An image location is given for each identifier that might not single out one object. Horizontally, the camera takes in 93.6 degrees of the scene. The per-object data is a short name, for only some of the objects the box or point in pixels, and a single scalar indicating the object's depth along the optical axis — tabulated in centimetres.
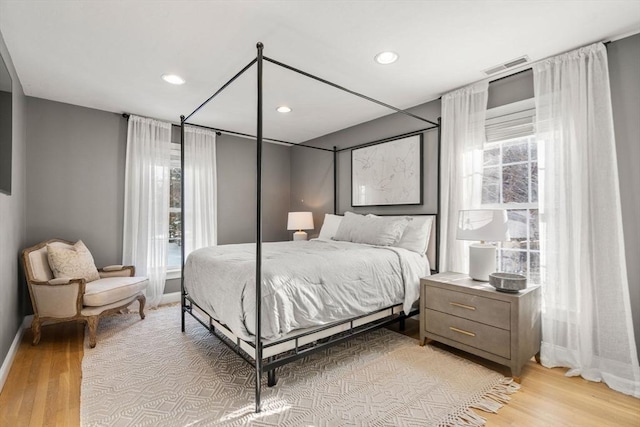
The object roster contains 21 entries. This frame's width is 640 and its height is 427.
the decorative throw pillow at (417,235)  297
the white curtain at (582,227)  204
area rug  171
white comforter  188
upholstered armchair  265
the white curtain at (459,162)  275
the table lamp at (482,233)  228
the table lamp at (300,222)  440
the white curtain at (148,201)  367
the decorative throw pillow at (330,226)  387
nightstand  209
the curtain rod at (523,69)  226
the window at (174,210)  408
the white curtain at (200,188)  409
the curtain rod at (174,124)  363
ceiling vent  236
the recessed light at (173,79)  266
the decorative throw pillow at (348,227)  334
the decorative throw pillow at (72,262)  291
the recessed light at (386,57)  230
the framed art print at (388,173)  335
